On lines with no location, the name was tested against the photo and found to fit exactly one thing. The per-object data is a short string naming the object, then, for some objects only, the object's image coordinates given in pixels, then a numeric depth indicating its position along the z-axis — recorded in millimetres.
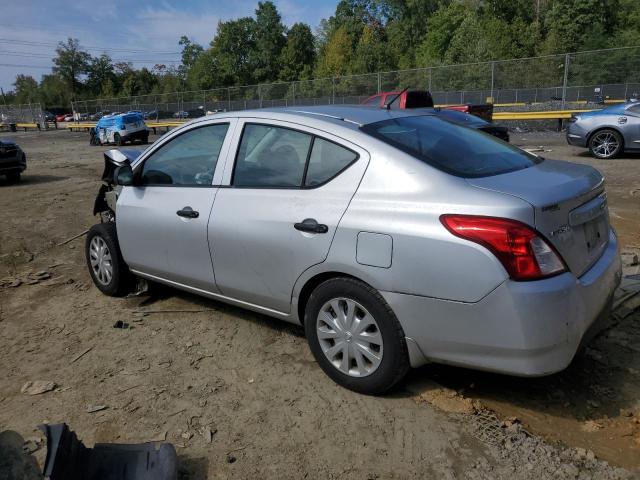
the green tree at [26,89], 92062
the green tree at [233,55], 92312
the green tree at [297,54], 87725
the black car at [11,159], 13039
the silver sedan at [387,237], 2594
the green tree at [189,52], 105375
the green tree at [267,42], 90562
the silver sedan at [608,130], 11933
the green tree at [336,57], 74569
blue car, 24844
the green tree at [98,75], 90562
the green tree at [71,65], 86750
